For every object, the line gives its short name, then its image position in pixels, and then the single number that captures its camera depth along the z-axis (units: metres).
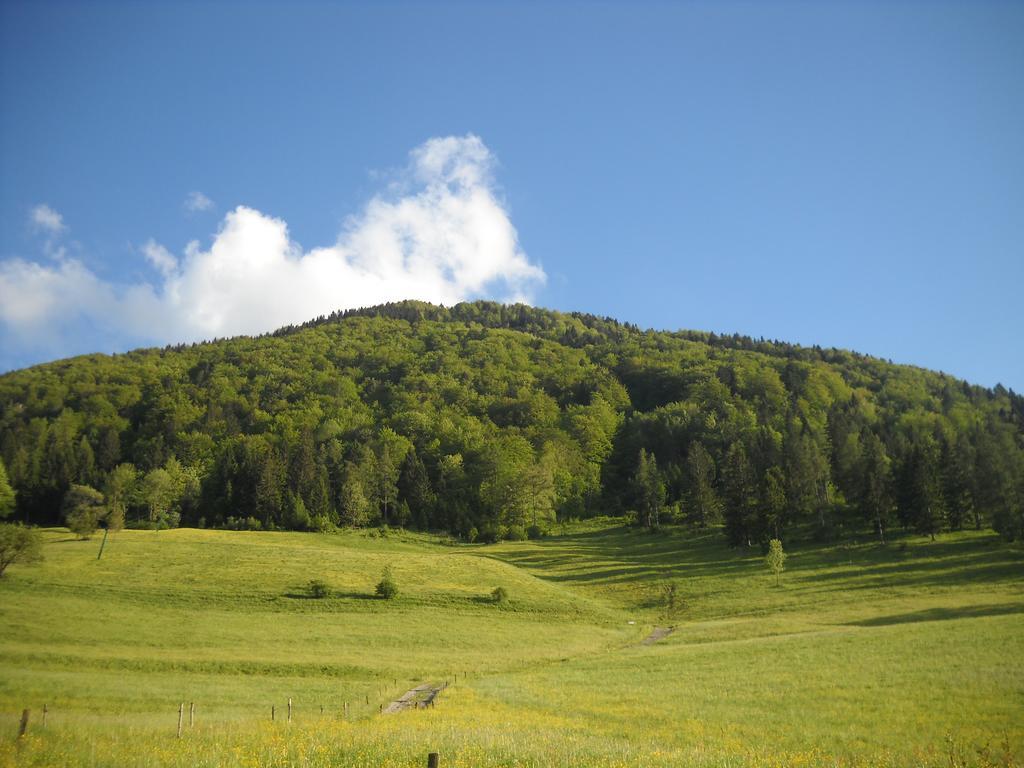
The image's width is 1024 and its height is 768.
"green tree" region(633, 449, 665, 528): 119.25
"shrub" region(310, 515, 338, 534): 117.04
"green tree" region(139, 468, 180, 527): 112.50
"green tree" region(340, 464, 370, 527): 121.75
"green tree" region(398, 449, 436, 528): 134.25
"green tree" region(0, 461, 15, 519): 98.36
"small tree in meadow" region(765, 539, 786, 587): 71.81
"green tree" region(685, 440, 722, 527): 108.16
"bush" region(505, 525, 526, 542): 120.19
